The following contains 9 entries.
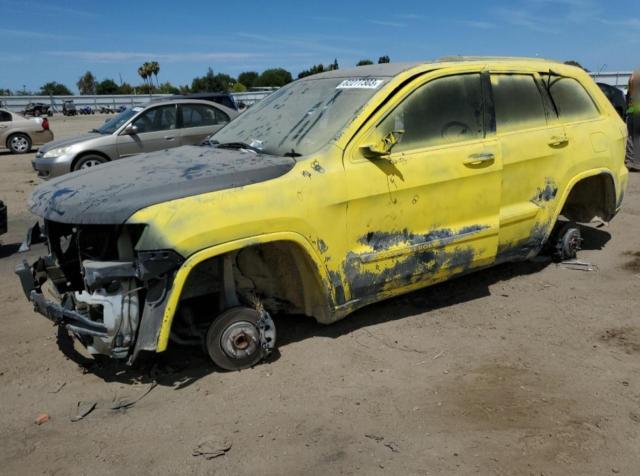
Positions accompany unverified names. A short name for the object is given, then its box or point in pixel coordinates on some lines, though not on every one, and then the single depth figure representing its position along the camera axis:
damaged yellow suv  3.25
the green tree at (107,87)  87.62
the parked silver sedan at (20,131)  17.86
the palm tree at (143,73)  89.41
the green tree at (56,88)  84.36
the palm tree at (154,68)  88.75
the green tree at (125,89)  83.87
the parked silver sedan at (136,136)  10.91
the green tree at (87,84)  93.53
